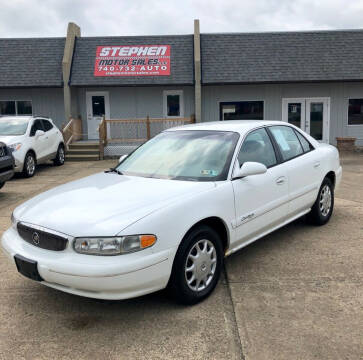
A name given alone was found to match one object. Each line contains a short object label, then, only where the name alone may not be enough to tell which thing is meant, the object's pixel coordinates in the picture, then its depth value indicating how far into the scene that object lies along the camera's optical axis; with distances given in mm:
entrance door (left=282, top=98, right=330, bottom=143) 17094
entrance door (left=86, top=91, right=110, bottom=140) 17734
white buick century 2896
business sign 16625
